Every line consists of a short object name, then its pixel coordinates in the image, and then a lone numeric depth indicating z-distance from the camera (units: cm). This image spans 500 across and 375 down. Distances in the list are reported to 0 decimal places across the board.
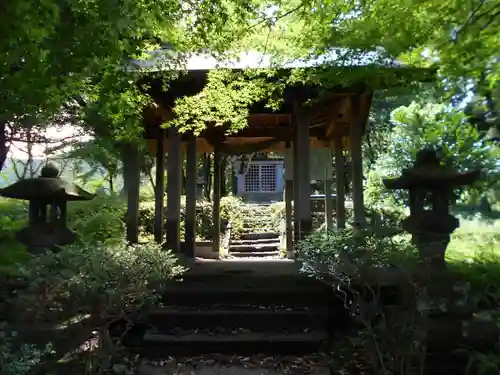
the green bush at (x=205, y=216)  1162
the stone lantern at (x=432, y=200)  380
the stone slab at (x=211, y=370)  422
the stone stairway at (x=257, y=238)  1207
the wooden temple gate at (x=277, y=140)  671
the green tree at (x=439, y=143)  560
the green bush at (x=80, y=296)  331
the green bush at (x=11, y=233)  453
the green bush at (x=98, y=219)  609
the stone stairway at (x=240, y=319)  468
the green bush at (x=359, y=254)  360
